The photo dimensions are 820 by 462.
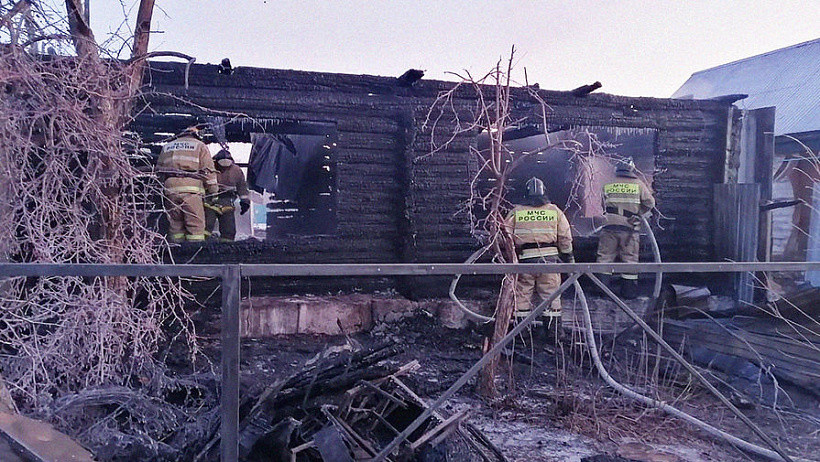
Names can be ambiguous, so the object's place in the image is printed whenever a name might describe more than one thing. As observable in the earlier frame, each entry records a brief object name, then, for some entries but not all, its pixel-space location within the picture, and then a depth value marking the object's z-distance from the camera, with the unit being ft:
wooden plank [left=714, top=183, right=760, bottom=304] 28.25
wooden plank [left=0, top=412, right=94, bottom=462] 8.95
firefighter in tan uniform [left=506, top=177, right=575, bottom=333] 23.31
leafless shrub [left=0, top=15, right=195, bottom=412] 13.91
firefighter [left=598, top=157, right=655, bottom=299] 26.78
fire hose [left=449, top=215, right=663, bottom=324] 17.49
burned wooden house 23.44
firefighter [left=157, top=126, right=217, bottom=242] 22.45
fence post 7.66
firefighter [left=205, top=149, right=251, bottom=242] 25.98
